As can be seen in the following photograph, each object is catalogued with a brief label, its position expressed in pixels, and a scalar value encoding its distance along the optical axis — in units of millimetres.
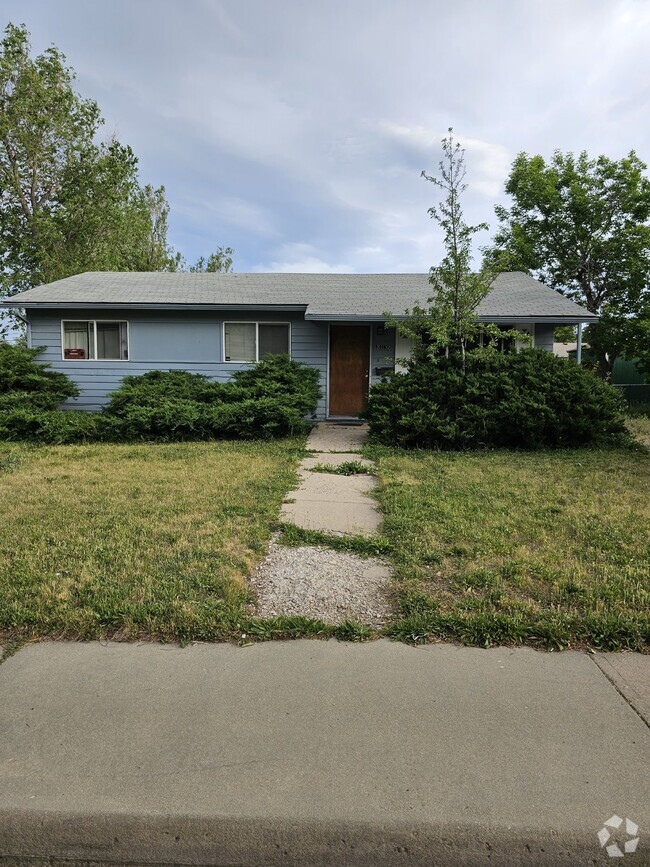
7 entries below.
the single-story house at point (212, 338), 13461
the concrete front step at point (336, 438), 9719
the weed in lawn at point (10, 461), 7844
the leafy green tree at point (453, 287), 9844
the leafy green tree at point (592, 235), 19234
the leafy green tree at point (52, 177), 20047
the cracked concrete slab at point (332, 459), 8298
